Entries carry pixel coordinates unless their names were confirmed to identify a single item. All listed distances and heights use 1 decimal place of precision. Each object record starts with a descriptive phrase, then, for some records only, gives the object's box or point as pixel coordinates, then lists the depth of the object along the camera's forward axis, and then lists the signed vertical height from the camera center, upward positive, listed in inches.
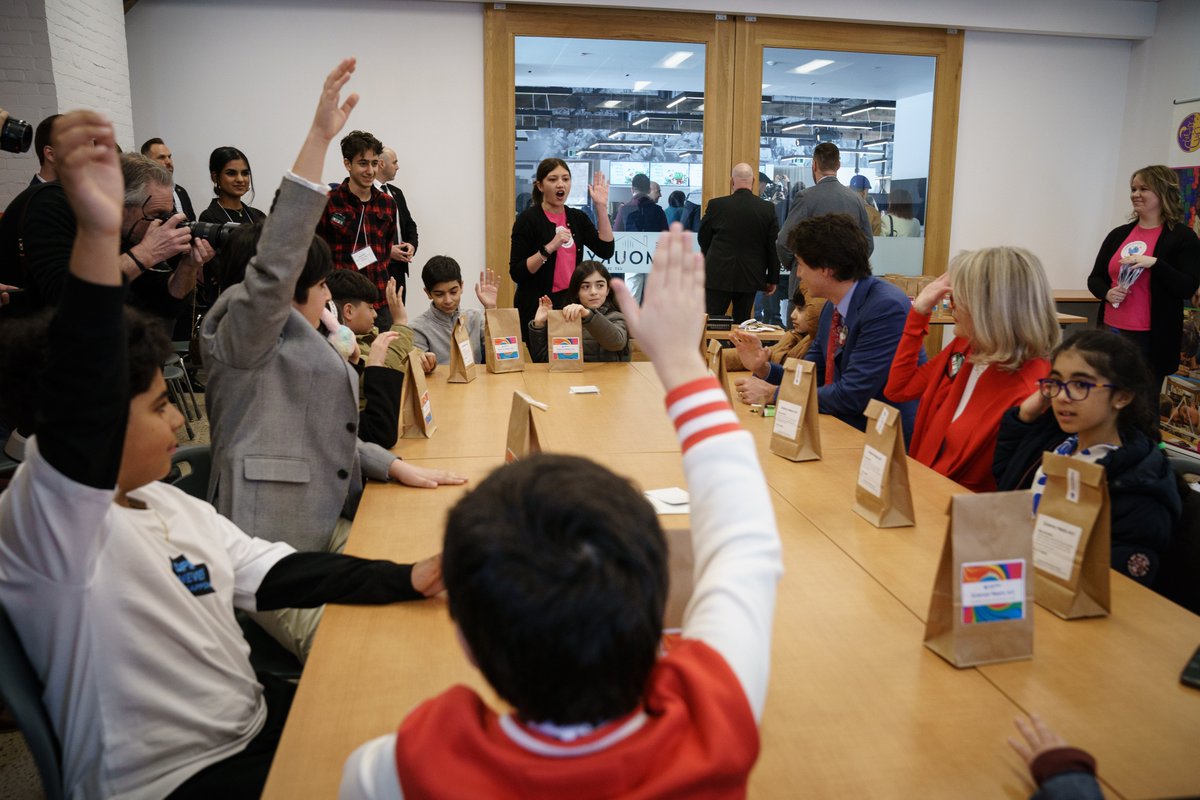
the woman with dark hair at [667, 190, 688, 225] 270.7 +5.2
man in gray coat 228.2 +7.2
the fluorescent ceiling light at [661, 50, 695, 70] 259.6 +47.2
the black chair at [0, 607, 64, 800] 40.8 -23.0
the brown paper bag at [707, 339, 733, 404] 110.0 -17.7
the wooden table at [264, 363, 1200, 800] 40.4 -24.8
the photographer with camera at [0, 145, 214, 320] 102.4 -3.5
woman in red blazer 91.6 -13.4
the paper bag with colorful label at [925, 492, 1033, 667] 49.0 -19.8
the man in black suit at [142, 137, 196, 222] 201.5 +12.6
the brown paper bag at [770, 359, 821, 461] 89.5 -20.1
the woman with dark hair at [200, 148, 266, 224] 187.6 +6.9
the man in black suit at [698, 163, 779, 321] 231.9 -5.0
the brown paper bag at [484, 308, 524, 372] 140.3 -19.2
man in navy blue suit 114.9 -11.6
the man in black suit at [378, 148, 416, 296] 205.2 -2.2
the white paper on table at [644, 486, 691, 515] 73.0 -23.6
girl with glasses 64.6 -17.0
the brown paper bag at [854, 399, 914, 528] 70.6 -20.2
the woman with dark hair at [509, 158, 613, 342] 185.9 -4.5
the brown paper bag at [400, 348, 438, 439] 96.6 -21.2
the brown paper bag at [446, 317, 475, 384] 131.2 -20.3
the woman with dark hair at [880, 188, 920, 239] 281.6 +1.4
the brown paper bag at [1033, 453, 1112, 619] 53.4 -19.5
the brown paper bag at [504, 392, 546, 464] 73.4 -17.7
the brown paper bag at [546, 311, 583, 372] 142.0 -19.7
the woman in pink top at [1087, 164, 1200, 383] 192.7 -9.8
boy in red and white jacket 25.1 -13.6
